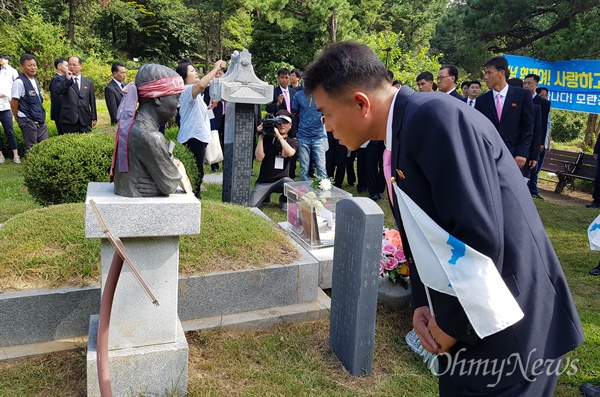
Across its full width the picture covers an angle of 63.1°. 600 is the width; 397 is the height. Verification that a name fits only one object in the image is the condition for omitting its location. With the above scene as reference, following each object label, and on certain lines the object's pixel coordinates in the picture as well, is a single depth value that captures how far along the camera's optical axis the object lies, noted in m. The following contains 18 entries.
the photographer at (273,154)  6.65
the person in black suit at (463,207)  1.25
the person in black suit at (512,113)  6.67
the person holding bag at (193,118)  6.34
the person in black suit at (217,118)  9.52
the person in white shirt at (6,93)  9.14
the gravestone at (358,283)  3.20
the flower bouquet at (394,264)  4.18
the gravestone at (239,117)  6.34
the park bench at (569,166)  9.83
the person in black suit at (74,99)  9.09
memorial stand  2.60
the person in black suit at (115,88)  9.86
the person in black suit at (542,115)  8.69
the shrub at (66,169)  5.33
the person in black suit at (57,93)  9.13
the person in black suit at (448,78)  7.02
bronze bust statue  2.73
